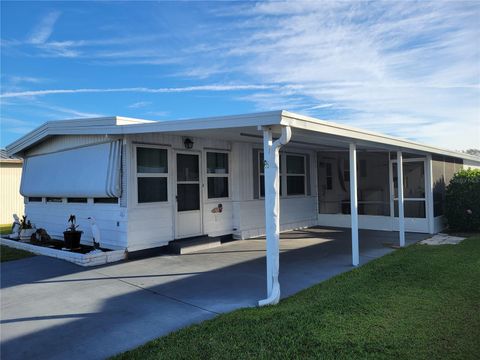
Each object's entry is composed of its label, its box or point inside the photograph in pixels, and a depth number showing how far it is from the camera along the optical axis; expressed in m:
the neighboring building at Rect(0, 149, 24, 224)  17.72
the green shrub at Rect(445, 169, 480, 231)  10.80
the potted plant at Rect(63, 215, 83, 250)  8.12
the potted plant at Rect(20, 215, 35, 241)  10.00
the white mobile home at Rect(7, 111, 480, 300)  7.00
